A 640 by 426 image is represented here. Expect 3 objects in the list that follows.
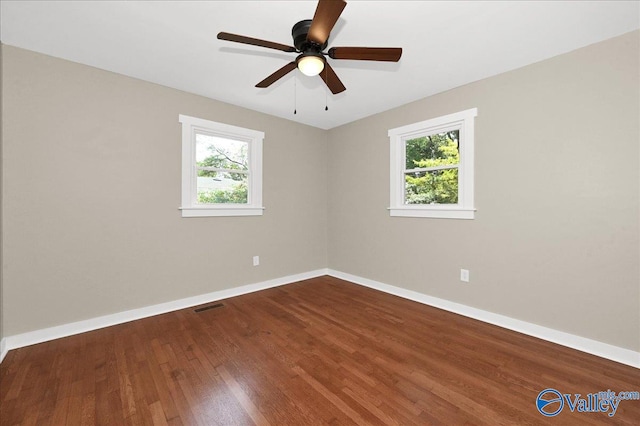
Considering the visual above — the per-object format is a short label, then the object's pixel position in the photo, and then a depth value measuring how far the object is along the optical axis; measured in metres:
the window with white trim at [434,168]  3.00
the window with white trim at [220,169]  3.23
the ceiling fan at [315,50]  1.66
